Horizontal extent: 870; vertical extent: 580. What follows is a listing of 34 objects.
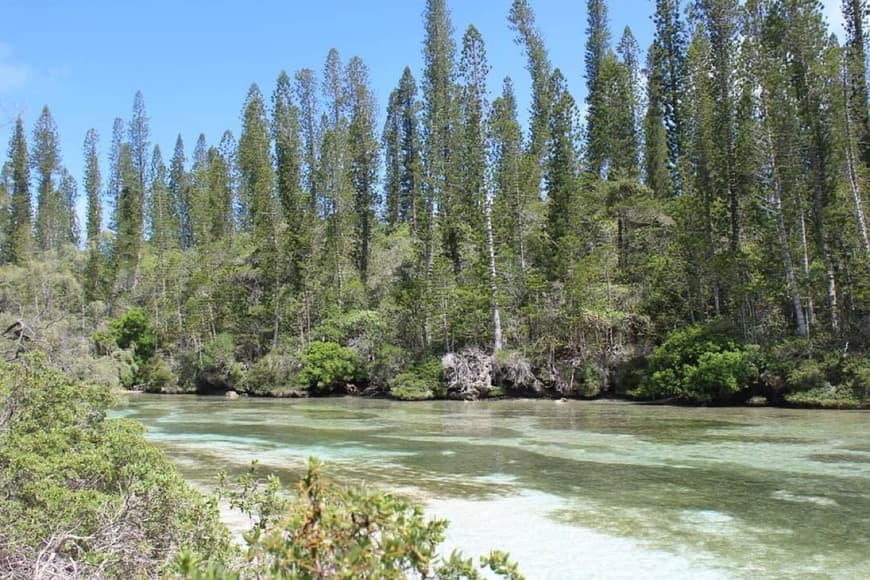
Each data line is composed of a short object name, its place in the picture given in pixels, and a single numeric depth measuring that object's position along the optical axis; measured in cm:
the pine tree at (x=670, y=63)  3819
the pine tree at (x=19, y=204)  5466
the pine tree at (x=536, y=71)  3791
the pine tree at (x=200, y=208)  5497
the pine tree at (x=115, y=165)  6850
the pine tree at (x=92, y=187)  6600
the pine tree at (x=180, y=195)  6681
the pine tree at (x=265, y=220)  3959
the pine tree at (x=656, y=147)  3638
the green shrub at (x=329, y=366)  3250
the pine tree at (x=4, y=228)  5778
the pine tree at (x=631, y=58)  4199
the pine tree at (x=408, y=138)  4728
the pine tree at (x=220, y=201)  5575
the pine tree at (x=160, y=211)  5153
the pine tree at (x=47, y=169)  6456
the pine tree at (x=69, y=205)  7138
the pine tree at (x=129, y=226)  5379
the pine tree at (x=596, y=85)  3697
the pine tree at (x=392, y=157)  5238
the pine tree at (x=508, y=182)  3188
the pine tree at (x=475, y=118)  3206
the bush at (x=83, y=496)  418
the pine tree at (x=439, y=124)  3509
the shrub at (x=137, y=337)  4155
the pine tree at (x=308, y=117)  5059
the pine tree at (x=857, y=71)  2477
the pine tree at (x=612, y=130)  3681
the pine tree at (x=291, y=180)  3931
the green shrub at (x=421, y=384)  2882
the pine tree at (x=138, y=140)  6694
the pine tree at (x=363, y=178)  4247
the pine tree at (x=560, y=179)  3094
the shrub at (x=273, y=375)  3422
